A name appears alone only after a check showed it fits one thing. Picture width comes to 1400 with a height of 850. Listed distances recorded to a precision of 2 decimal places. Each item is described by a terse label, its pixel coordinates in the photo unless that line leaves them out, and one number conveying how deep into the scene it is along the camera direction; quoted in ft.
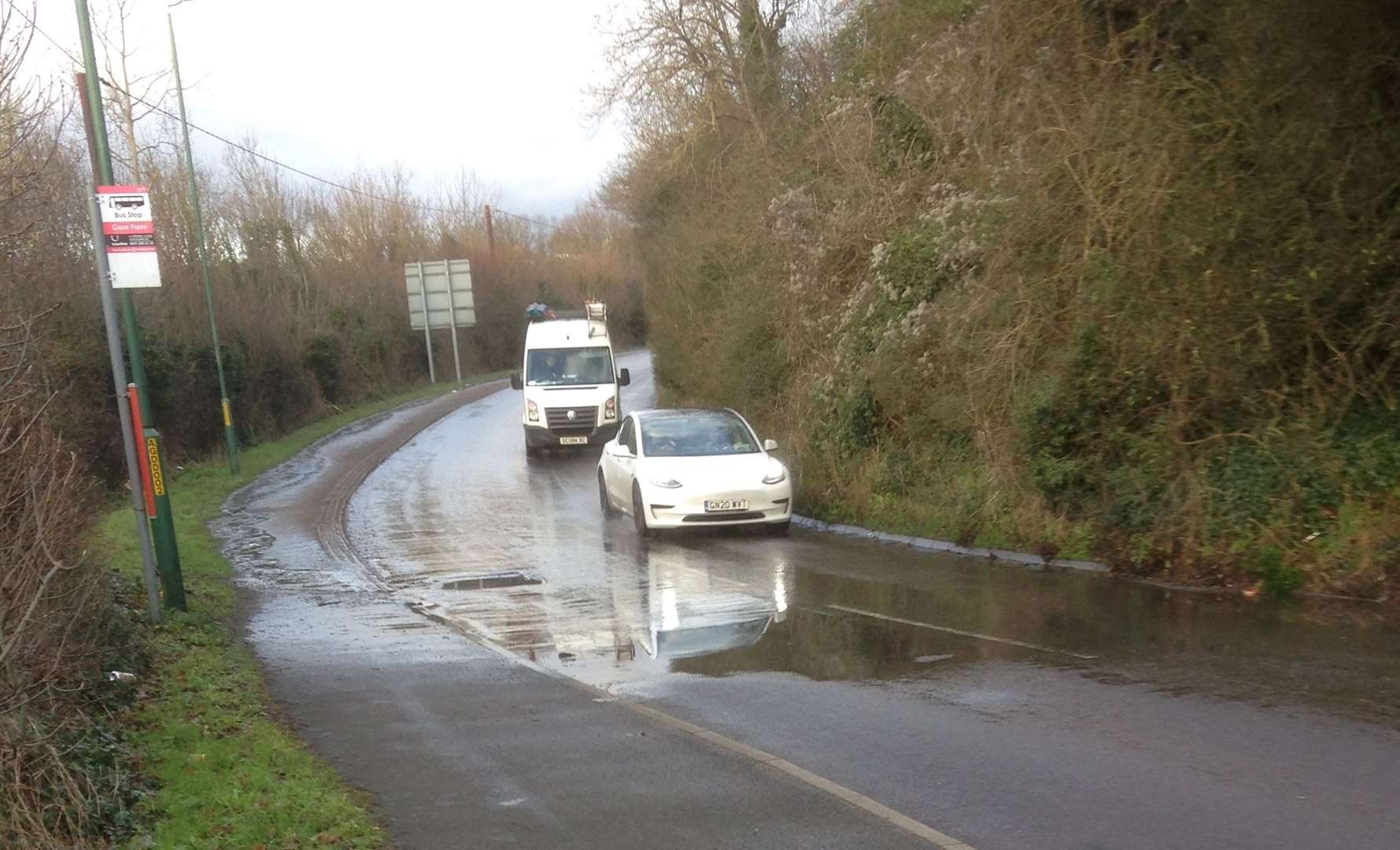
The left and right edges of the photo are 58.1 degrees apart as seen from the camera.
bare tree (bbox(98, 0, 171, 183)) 120.37
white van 92.68
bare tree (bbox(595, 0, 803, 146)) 98.73
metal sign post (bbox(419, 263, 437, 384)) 158.20
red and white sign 35.76
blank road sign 157.99
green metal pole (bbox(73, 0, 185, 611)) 37.09
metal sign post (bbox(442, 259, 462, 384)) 158.61
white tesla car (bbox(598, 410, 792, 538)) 52.49
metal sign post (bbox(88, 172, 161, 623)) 35.19
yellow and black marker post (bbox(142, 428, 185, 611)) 37.63
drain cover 45.62
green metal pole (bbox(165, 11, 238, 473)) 81.87
